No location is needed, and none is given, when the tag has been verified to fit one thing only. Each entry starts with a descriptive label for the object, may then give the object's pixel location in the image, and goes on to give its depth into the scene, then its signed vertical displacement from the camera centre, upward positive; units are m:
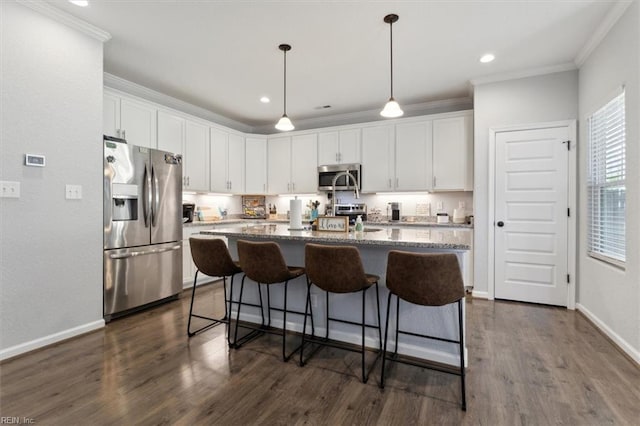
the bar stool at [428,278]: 1.83 -0.40
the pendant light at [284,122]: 3.17 +0.89
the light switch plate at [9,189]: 2.37 +0.16
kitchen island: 2.22 -0.71
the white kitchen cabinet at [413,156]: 4.73 +0.84
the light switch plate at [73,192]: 2.76 +0.16
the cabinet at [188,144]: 4.32 +0.96
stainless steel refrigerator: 3.17 -0.17
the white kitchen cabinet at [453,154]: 4.48 +0.83
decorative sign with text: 2.78 -0.11
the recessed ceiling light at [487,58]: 3.39 +1.68
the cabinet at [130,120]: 3.67 +1.11
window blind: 2.67 +0.26
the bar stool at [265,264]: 2.37 -0.41
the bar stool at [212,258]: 2.67 -0.41
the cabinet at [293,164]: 5.56 +0.85
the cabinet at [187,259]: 4.29 -0.67
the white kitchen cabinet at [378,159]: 4.98 +0.84
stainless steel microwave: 5.17 +0.59
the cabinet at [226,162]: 5.11 +0.82
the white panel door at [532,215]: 3.64 -0.04
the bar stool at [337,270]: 2.09 -0.40
